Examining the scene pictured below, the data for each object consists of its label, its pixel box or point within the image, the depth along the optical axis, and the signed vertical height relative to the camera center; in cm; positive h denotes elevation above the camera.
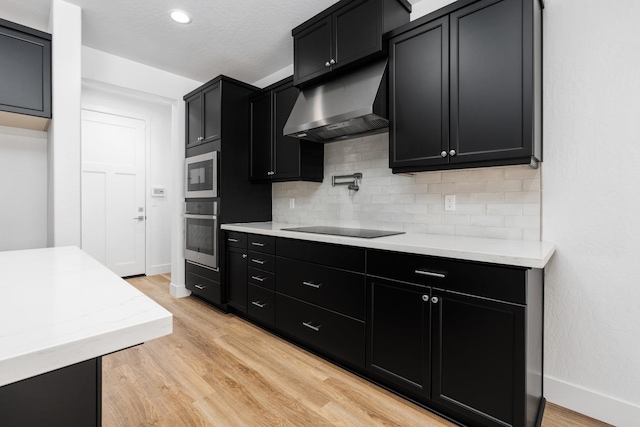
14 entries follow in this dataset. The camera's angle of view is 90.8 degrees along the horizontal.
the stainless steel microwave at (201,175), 341 +38
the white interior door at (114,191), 450 +27
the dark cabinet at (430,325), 148 -66
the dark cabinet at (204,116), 343 +107
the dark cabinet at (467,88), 171 +74
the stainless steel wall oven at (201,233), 342 -27
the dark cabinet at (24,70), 221 +101
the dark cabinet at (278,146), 309 +65
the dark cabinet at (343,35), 223 +135
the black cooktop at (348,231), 224 -18
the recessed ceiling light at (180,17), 263 +164
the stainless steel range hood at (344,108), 224 +78
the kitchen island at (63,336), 54 -23
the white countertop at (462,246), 145 -20
